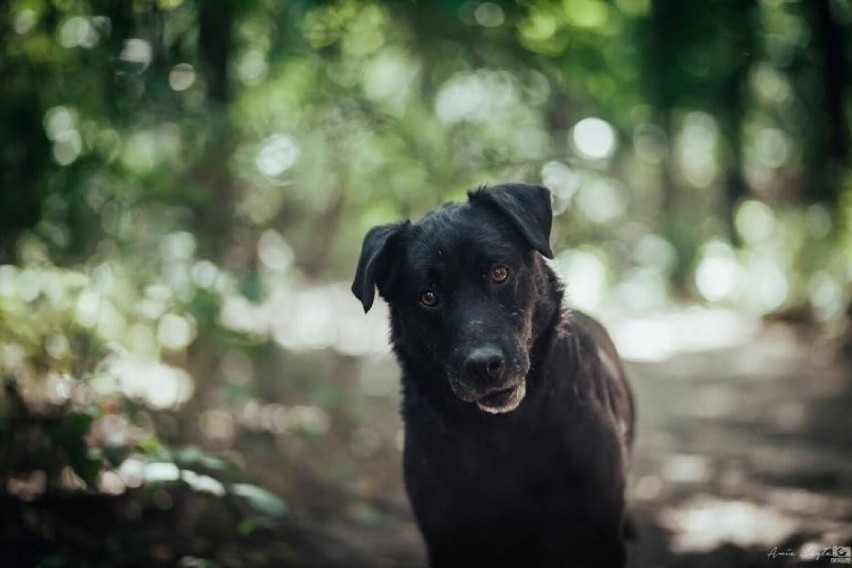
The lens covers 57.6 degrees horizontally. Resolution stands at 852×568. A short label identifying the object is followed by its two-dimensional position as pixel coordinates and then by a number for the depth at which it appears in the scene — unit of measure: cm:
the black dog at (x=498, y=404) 348
